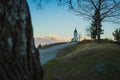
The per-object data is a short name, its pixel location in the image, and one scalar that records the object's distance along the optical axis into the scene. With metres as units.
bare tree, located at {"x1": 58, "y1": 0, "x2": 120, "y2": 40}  16.23
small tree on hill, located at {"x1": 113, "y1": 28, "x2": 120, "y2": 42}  19.52
